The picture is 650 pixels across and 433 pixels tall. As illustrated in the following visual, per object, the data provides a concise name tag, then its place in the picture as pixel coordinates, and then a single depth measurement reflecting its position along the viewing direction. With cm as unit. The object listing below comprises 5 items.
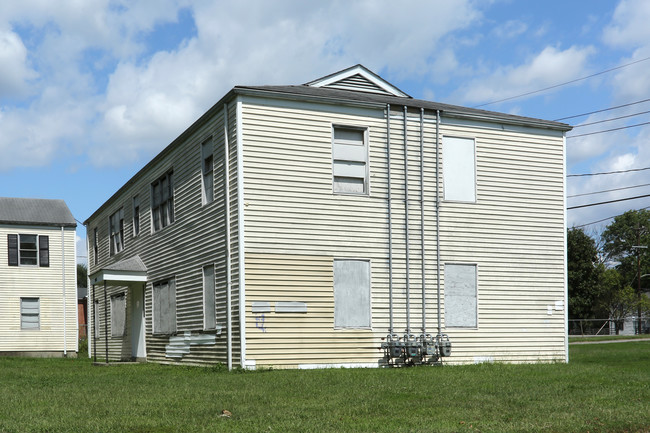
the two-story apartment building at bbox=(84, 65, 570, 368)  1772
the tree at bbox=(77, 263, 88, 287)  10525
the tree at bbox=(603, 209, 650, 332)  9038
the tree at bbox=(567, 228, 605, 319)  6375
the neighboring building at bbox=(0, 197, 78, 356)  3794
